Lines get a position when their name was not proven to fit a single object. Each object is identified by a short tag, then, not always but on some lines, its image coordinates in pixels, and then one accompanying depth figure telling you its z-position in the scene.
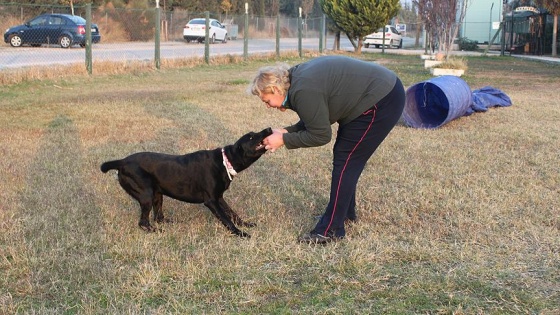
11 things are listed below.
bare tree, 20.72
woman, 3.94
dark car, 21.19
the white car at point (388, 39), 41.66
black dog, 4.47
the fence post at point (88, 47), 15.64
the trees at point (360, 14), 31.00
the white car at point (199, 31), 30.77
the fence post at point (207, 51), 21.06
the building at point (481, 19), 42.00
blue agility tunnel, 9.07
